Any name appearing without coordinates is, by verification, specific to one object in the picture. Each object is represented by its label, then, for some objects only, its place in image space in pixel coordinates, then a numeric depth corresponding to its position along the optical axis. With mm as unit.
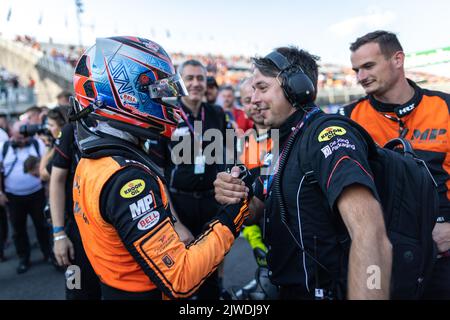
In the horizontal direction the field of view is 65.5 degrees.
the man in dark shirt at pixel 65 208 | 2660
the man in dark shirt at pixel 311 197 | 1265
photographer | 5117
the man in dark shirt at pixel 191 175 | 3574
